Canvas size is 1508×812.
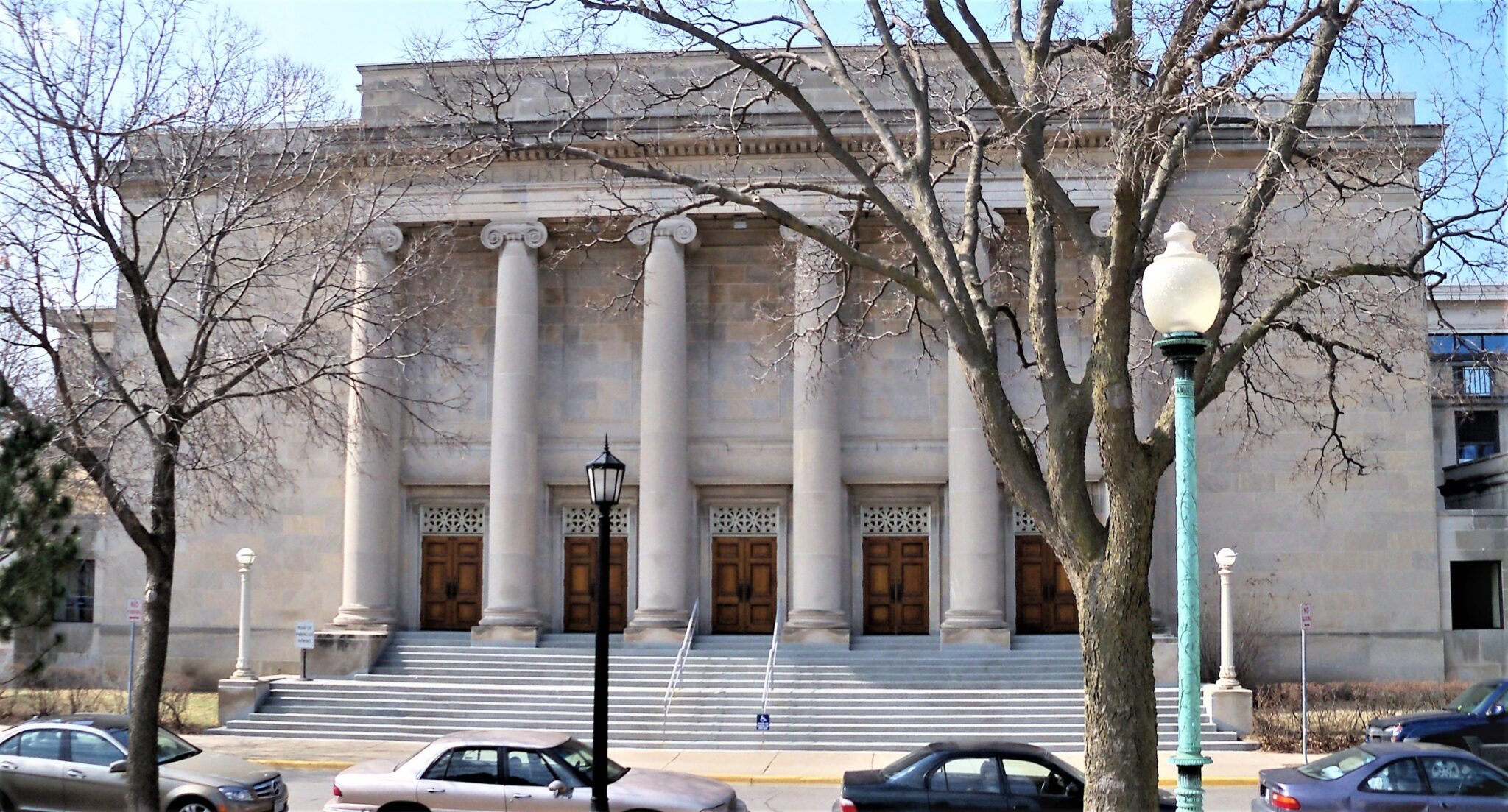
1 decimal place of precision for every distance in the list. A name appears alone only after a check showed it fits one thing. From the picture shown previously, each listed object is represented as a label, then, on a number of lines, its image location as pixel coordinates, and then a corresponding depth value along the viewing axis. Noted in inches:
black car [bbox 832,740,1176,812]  585.0
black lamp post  535.5
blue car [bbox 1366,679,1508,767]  825.5
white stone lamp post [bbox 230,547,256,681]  1096.8
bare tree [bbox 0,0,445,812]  632.4
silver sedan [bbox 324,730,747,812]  601.3
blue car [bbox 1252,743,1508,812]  623.2
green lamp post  343.3
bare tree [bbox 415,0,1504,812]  438.3
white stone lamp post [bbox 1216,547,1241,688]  1013.8
